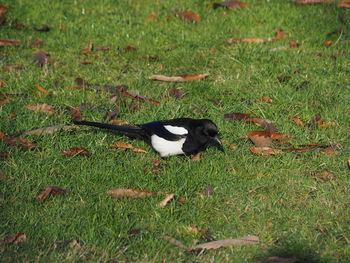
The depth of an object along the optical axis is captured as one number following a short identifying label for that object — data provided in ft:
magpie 30.14
